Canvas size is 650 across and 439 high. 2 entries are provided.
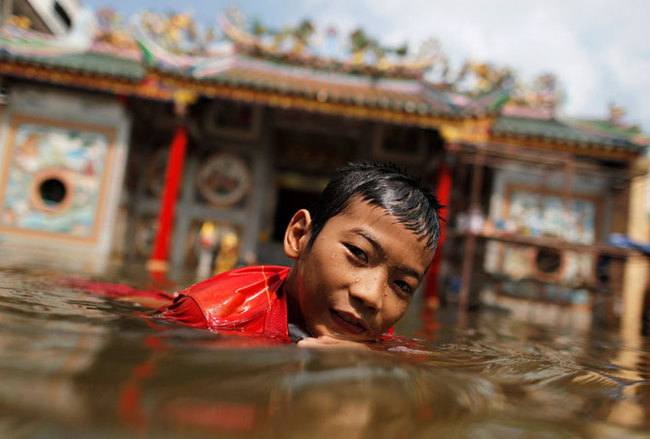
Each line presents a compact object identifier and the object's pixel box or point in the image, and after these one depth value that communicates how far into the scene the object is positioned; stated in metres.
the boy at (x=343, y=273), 0.42
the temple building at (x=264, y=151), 6.03
